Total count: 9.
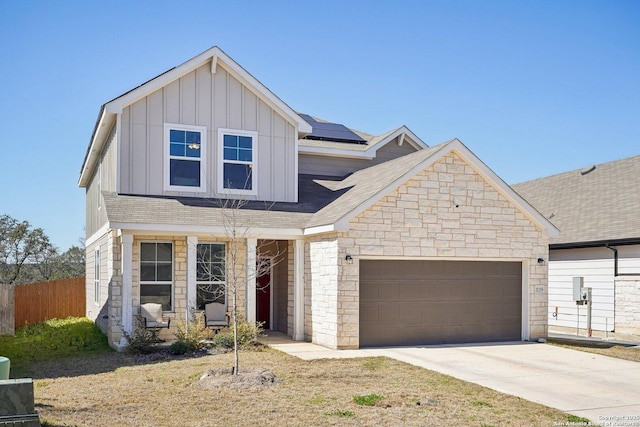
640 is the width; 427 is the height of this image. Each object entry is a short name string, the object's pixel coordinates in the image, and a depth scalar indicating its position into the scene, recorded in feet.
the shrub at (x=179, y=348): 43.47
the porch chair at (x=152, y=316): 46.39
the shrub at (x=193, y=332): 44.78
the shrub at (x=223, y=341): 44.80
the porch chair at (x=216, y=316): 48.83
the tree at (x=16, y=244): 125.80
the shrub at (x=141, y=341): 43.75
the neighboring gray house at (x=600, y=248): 57.26
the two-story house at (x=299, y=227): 47.19
